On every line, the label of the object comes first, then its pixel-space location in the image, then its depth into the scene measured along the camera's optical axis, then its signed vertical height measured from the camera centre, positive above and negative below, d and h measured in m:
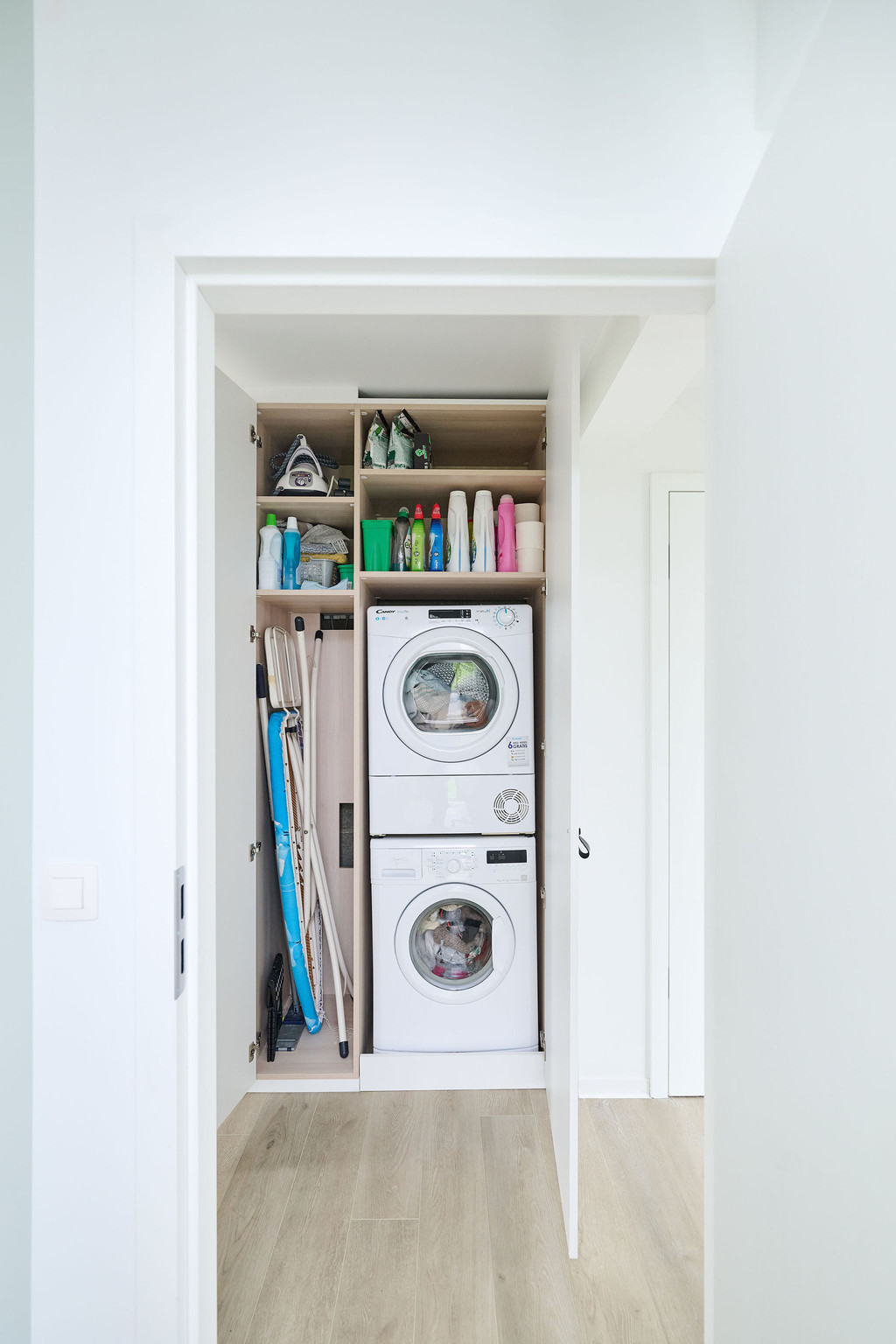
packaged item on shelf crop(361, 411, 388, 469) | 2.51 +0.80
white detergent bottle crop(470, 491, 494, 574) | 2.54 +0.49
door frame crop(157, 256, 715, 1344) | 1.01 +0.19
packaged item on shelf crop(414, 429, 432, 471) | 2.59 +0.80
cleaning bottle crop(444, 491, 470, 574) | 2.54 +0.49
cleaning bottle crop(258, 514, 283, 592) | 2.53 +0.41
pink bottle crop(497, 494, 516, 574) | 2.55 +0.50
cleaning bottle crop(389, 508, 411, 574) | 2.58 +0.47
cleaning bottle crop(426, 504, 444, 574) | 2.55 +0.45
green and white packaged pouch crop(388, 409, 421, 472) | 2.53 +0.81
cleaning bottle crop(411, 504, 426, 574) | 2.56 +0.45
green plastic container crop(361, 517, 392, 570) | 2.55 +0.47
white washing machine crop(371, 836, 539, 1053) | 2.54 -0.95
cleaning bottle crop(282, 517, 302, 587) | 2.57 +0.43
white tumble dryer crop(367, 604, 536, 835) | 2.55 -0.24
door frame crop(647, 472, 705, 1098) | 2.49 -0.42
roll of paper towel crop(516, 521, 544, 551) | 2.52 +0.48
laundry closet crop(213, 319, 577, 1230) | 2.09 -0.05
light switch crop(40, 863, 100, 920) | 1.02 -0.31
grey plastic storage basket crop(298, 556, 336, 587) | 2.63 +0.38
